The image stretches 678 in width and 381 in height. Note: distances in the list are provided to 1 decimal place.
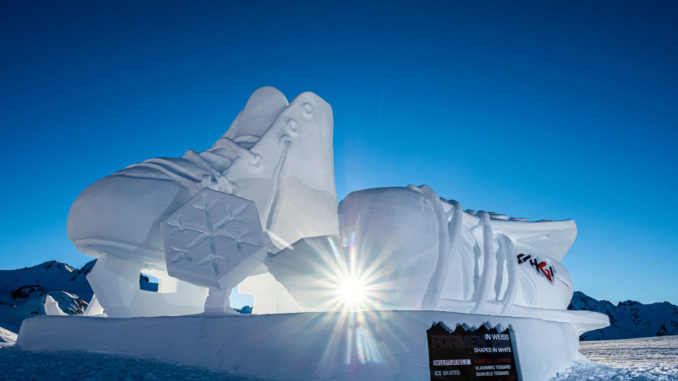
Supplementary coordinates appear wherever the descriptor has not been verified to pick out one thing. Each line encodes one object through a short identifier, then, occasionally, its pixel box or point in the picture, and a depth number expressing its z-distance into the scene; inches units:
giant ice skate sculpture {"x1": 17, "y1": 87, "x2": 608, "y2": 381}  161.0
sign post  157.1
